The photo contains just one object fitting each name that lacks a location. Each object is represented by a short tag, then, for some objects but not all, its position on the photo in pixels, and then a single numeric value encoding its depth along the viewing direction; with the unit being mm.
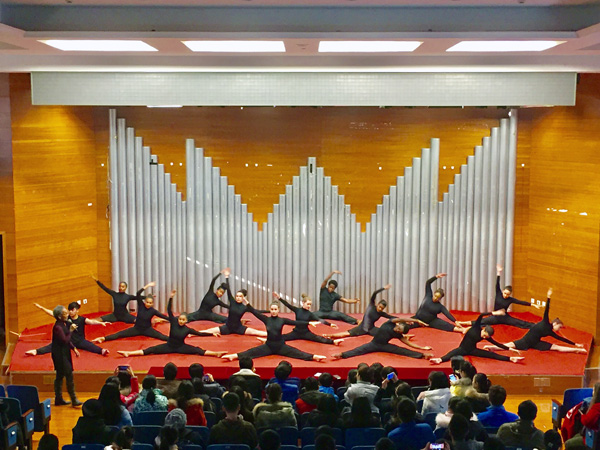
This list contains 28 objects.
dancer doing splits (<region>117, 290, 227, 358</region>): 10508
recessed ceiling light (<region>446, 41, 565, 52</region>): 7406
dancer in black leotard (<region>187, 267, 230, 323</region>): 12109
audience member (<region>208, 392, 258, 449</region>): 6293
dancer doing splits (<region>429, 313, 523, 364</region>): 10266
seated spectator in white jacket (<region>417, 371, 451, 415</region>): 7395
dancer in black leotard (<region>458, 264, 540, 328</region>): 11781
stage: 9992
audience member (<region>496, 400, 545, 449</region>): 6281
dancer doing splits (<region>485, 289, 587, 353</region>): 10602
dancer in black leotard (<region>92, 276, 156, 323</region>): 11891
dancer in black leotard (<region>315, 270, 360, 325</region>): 12242
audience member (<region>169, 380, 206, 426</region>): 7000
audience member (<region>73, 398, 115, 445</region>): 6402
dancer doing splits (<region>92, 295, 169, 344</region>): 11164
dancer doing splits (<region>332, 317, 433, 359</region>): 10469
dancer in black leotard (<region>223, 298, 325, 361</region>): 10398
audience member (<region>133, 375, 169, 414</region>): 7371
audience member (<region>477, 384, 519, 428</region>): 6934
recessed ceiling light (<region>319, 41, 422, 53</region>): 7469
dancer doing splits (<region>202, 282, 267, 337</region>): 11430
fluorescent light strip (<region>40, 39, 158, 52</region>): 7376
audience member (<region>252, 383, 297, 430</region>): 6859
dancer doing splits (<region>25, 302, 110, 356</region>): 10523
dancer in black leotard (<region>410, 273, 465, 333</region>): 11648
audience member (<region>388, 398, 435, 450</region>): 6309
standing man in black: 9406
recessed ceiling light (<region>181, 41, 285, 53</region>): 7514
